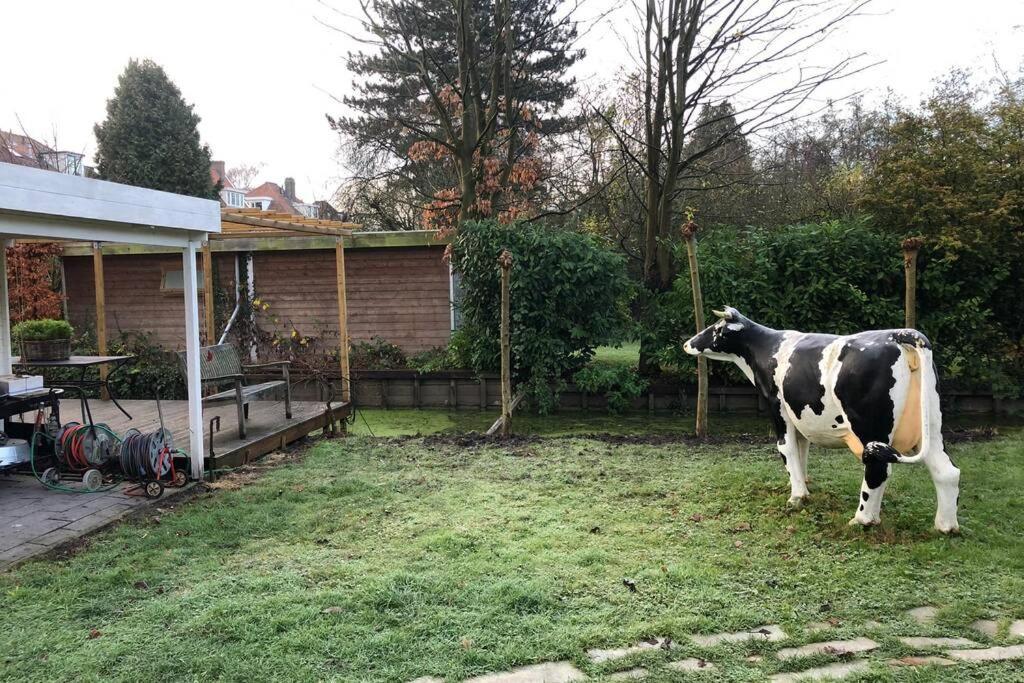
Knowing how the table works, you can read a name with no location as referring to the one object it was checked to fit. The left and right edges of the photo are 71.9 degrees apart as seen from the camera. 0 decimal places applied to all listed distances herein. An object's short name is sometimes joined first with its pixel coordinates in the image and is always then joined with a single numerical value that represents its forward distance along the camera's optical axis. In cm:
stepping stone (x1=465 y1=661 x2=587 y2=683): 269
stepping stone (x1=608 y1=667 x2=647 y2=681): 267
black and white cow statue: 394
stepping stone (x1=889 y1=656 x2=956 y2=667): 270
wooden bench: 651
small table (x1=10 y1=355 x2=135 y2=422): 562
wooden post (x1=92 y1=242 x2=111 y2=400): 884
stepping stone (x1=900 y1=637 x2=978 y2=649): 286
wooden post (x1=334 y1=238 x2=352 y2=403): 891
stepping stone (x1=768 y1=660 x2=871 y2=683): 264
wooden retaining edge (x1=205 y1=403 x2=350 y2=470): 608
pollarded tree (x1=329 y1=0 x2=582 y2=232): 1100
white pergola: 420
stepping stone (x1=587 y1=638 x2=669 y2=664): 282
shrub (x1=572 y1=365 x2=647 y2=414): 981
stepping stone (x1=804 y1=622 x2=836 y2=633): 302
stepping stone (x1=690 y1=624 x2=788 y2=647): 294
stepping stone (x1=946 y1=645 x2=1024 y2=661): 274
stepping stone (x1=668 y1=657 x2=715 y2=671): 273
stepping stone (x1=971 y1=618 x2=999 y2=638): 297
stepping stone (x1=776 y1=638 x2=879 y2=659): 282
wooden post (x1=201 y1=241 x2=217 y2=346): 945
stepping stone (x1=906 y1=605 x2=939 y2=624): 311
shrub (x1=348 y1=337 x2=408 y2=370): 1161
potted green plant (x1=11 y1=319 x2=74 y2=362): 584
